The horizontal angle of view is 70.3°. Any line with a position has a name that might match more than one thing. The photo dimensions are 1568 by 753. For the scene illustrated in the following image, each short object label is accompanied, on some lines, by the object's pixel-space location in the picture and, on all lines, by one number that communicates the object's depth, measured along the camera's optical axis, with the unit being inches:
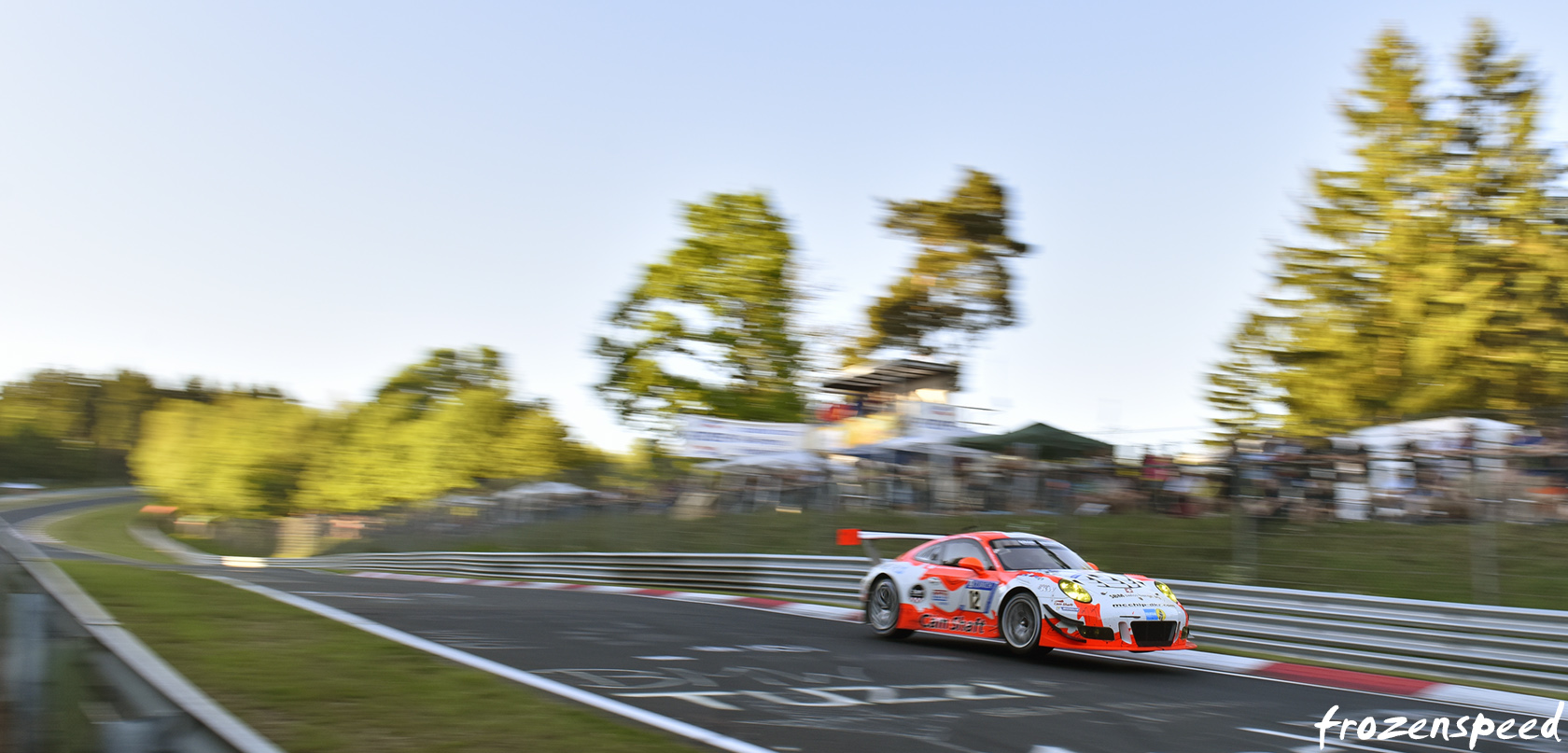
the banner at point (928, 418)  1064.8
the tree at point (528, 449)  2108.8
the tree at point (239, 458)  2721.5
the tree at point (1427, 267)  925.2
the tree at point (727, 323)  1346.0
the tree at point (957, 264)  1259.8
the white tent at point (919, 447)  708.7
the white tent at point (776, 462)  877.2
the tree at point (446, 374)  2955.2
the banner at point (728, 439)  884.0
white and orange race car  367.9
